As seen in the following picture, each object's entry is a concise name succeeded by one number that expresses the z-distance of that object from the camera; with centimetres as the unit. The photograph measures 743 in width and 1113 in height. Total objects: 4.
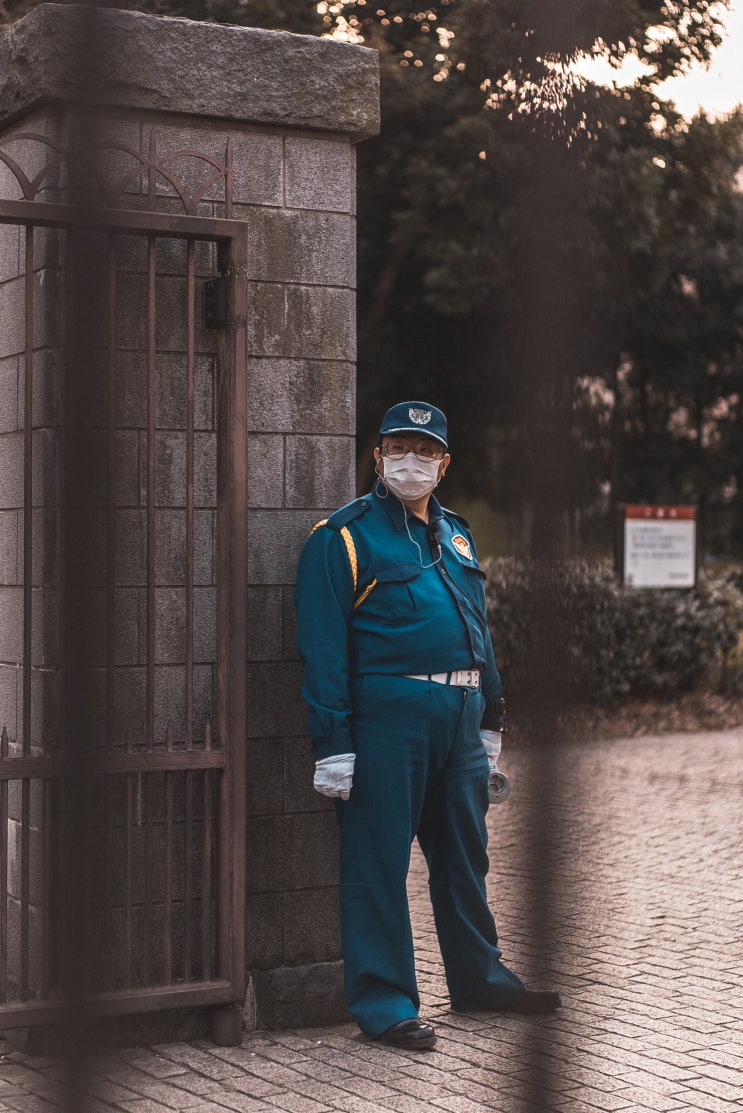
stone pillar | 479
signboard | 1381
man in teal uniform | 460
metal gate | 443
